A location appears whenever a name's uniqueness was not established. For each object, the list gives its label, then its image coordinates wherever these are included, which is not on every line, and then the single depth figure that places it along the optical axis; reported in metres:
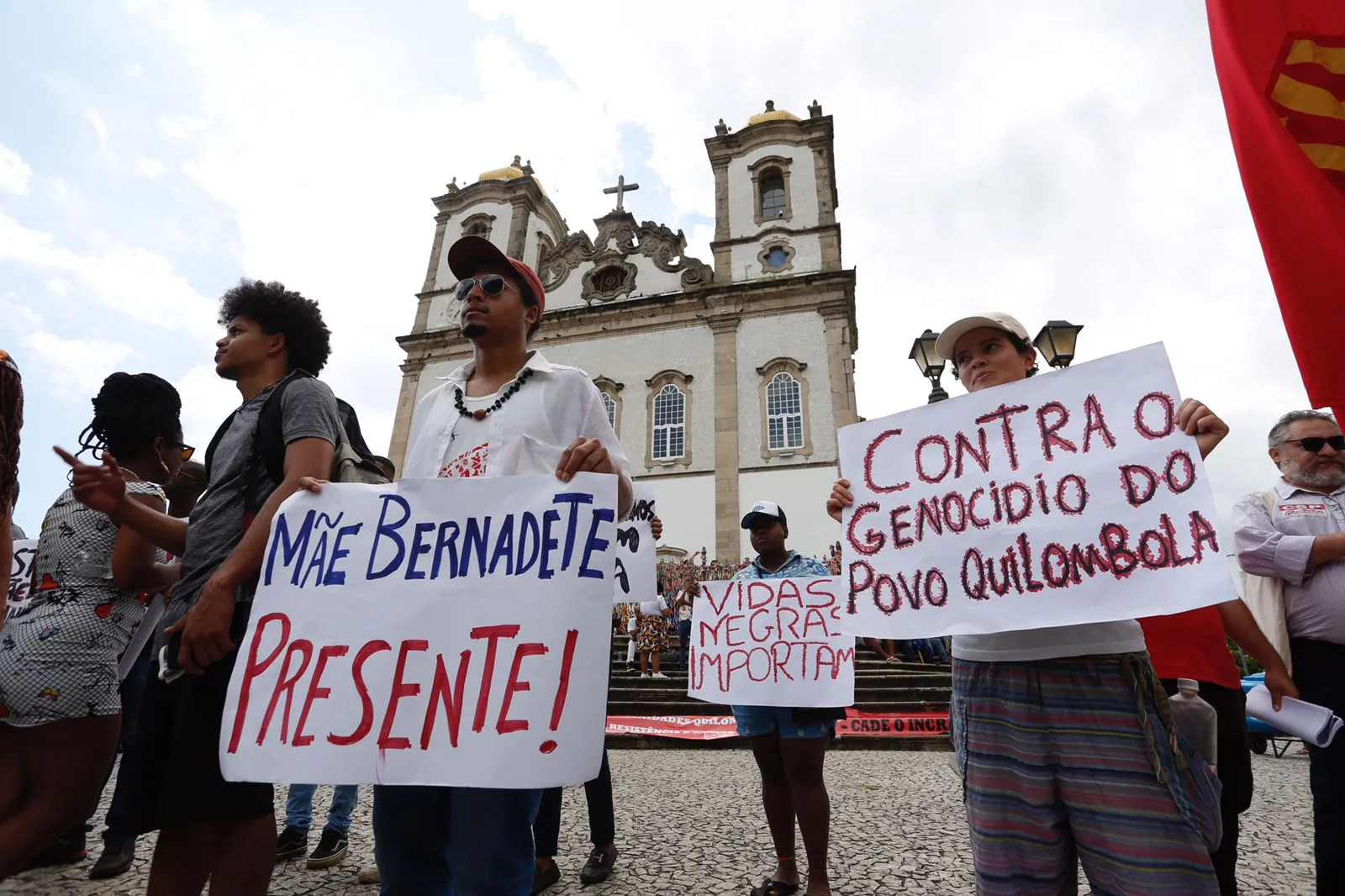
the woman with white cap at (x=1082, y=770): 1.42
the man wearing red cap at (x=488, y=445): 1.43
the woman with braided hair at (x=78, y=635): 1.93
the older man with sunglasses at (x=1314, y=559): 2.08
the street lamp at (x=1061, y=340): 6.53
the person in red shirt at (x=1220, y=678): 2.51
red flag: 1.41
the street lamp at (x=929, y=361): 7.29
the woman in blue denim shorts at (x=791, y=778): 2.72
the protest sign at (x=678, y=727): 8.07
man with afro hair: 1.61
